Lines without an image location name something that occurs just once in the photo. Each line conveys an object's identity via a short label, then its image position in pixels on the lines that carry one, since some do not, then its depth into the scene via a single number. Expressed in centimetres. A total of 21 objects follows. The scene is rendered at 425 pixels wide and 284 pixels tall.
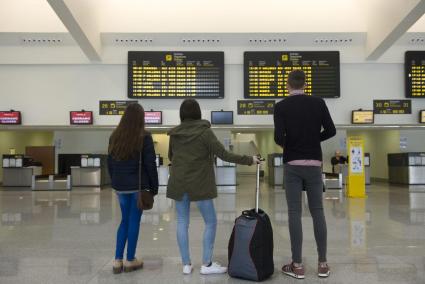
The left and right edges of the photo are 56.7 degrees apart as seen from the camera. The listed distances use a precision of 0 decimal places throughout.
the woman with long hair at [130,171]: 332
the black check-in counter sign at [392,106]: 1127
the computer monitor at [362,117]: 1116
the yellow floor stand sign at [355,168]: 986
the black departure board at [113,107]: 1128
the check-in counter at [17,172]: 1386
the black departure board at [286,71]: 1097
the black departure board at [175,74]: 1096
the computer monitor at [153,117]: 1116
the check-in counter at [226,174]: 1293
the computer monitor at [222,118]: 1120
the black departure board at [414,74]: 1110
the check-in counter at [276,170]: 1409
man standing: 321
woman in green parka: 324
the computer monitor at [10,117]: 1117
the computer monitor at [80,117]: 1117
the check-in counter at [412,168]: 1405
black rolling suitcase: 307
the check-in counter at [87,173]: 1343
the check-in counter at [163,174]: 1322
